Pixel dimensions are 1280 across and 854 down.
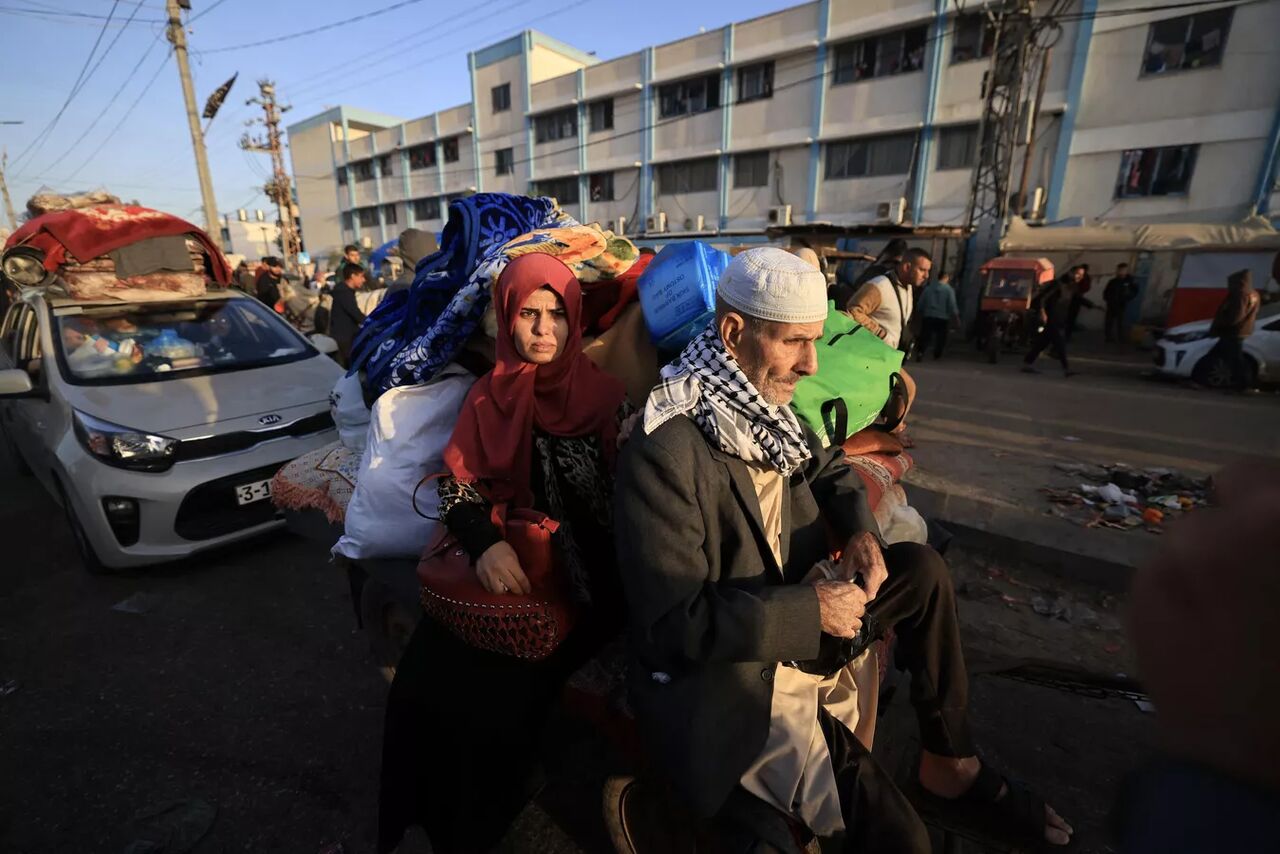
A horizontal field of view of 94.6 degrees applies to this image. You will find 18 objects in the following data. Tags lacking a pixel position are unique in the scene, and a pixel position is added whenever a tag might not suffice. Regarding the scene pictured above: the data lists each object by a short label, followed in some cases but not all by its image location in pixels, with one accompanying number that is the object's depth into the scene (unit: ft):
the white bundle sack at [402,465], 6.73
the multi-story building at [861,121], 49.14
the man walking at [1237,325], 26.61
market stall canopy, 41.47
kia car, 11.16
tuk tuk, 43.65
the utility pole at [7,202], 116.70
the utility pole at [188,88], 45.47
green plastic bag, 7.27
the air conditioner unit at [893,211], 61.72
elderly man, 4.49
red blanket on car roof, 13.55
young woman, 5.69
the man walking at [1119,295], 46.50
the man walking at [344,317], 23.26
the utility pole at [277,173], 113.60
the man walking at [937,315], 37.22
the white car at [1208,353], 27.35
